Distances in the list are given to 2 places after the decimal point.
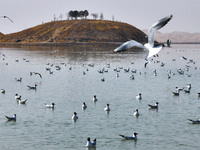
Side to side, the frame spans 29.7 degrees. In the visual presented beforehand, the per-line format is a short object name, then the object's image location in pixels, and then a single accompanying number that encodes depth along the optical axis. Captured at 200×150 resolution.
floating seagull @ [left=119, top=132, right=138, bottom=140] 28.60
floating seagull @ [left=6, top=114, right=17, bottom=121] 33.97
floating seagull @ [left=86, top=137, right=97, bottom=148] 26.70
